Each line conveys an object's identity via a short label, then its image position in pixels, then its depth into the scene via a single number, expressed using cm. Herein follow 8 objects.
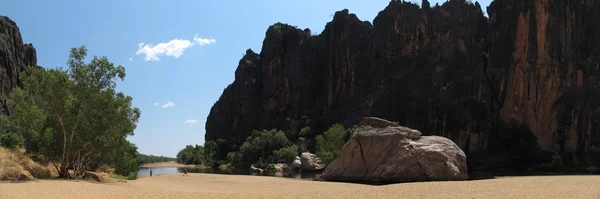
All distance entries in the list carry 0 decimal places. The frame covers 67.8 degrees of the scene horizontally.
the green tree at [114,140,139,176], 4659
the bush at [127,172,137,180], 4732
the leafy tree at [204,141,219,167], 14171
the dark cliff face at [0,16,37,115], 8584
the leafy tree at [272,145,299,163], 8732
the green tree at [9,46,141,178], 3241
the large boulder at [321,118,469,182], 4047
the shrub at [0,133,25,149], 4244
